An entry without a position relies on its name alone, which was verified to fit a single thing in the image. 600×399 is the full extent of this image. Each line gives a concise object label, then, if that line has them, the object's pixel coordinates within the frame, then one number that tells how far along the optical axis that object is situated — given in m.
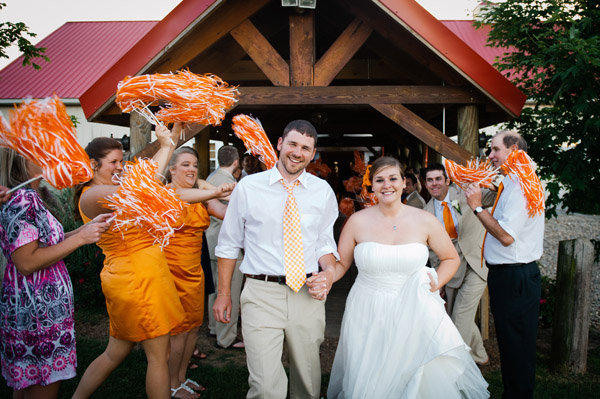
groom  2.77
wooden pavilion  4.54
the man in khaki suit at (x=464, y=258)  4.40
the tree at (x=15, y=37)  5.70
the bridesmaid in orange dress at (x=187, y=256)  3.53
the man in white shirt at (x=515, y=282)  3.16
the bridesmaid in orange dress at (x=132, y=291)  2.78
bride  2.74
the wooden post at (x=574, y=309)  4.24
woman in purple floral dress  2.36
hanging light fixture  4.60
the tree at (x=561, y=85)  5.20
